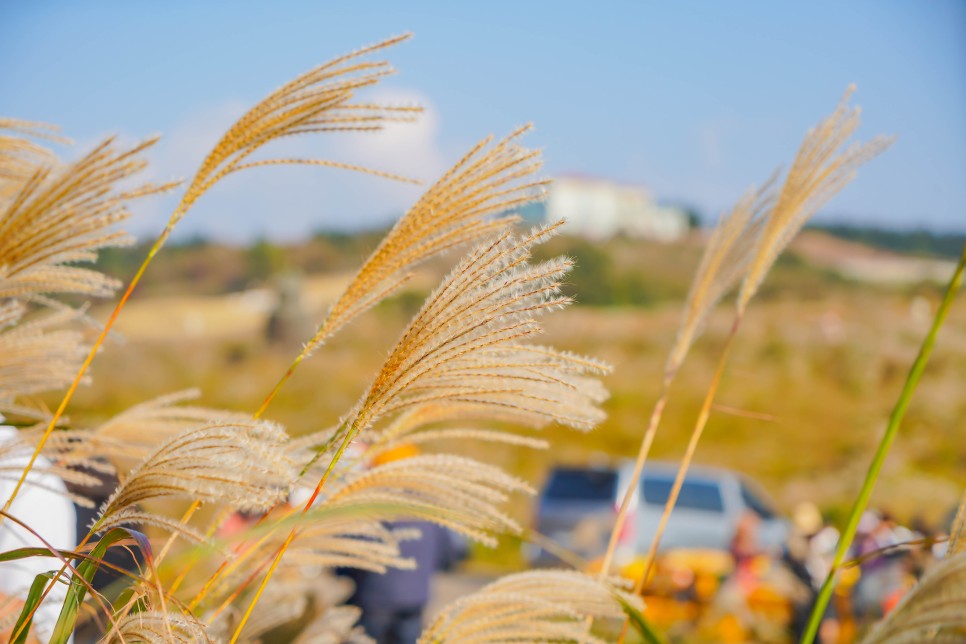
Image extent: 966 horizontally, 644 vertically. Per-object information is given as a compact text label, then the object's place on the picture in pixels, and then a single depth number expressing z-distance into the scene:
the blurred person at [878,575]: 9.43
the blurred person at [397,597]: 5.81
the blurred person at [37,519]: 2.72
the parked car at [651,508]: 16.28
